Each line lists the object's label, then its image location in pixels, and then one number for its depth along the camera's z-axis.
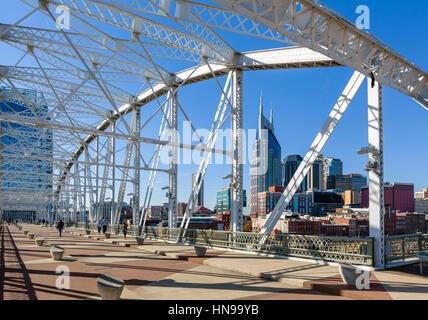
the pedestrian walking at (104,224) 33.41
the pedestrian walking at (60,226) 31.08
